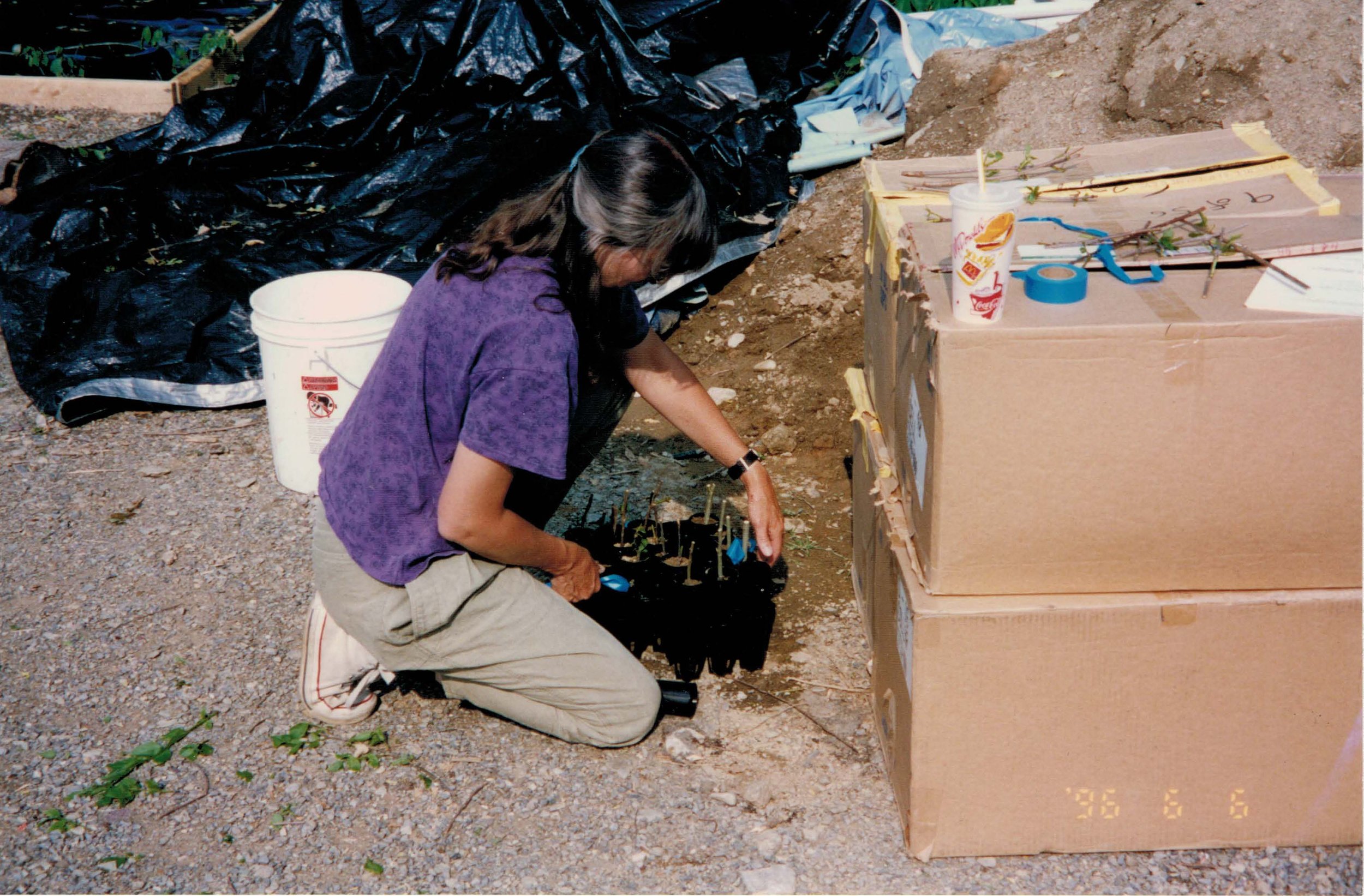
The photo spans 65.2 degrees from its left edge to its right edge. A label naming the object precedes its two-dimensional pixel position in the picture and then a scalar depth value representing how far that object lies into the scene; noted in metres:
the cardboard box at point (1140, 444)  1.60
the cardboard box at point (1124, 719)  1.77
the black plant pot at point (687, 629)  2.51
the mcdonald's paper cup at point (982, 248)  1.54
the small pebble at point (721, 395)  3.71
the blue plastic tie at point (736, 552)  2.48
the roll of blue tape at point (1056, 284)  1.68
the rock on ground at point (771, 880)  1.96
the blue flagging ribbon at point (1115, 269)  1.75
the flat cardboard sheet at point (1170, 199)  1.84
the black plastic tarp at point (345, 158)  3.71
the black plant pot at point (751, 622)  2.54
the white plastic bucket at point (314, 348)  3.06
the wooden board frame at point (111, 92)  5.96
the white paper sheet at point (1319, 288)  1.61
